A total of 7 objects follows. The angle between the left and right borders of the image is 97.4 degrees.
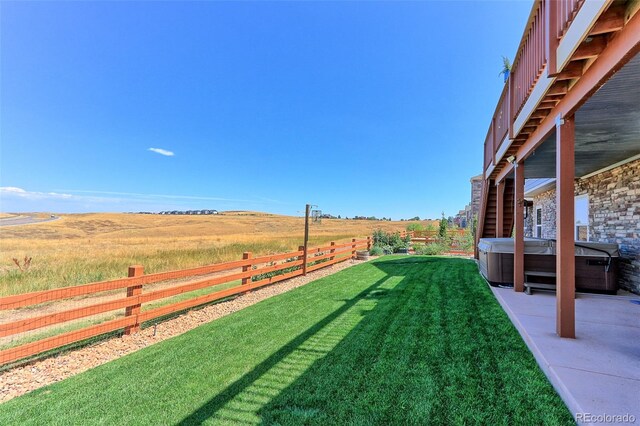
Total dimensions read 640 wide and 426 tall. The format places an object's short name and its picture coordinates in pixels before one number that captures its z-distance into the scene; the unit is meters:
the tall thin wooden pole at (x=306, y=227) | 8.42
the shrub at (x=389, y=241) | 15.71
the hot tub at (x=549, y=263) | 5.03
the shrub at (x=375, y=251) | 14.10
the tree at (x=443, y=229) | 17.71
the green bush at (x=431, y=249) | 14.19
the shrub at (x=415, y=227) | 23.62
